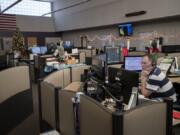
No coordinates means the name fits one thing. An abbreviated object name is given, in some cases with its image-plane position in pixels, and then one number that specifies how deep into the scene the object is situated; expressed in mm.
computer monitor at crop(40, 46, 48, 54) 7913
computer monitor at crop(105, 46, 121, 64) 3864
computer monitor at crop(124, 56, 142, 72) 3389
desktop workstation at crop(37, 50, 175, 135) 1049
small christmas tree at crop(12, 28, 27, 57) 7772
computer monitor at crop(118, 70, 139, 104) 1597
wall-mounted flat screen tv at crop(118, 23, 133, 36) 6945
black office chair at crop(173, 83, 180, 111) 2193
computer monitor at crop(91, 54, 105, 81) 2123
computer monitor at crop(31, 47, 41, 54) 7781
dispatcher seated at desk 2191
